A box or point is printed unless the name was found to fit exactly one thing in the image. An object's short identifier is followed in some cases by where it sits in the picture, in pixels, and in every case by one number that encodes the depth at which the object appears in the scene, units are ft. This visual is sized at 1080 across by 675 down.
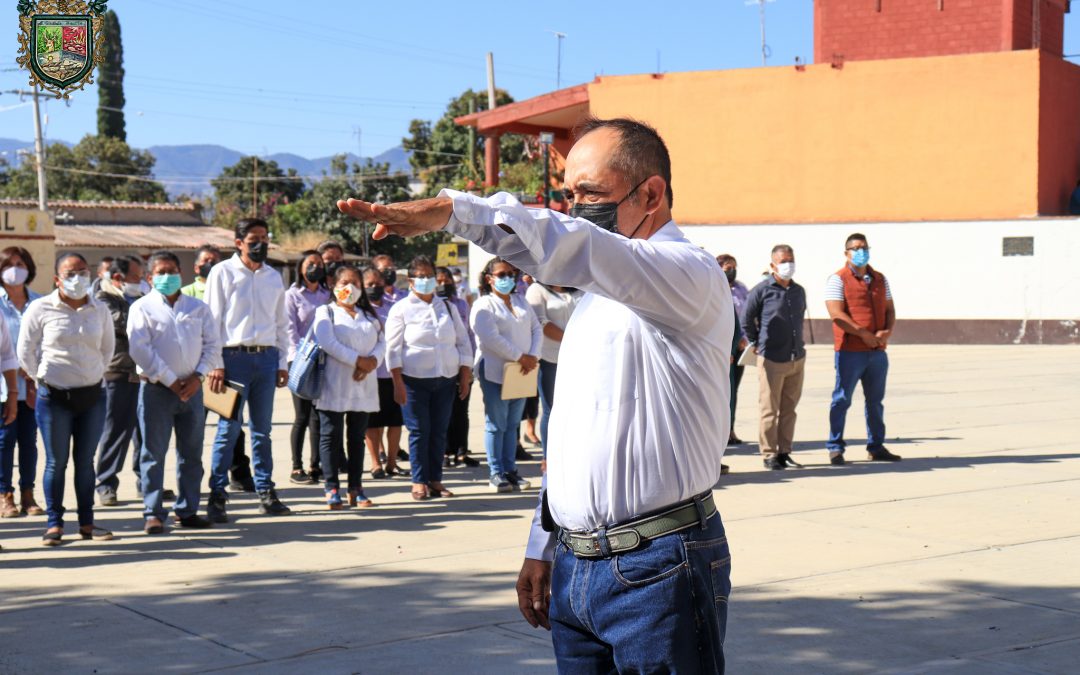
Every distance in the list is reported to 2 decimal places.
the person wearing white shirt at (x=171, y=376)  28.76
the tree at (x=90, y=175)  218.79
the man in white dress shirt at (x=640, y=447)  9.76
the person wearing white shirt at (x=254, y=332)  31.14
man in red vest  38.96
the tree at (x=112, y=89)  255.70
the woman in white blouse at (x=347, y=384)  31.86
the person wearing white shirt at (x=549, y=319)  34.78
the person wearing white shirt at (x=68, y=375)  27.71
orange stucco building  94.68
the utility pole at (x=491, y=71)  160.45
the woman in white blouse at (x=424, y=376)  33.40
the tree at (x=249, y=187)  226.58
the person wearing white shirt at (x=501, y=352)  34.65
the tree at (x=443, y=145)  198.92
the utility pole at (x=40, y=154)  161.38
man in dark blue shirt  38.58
